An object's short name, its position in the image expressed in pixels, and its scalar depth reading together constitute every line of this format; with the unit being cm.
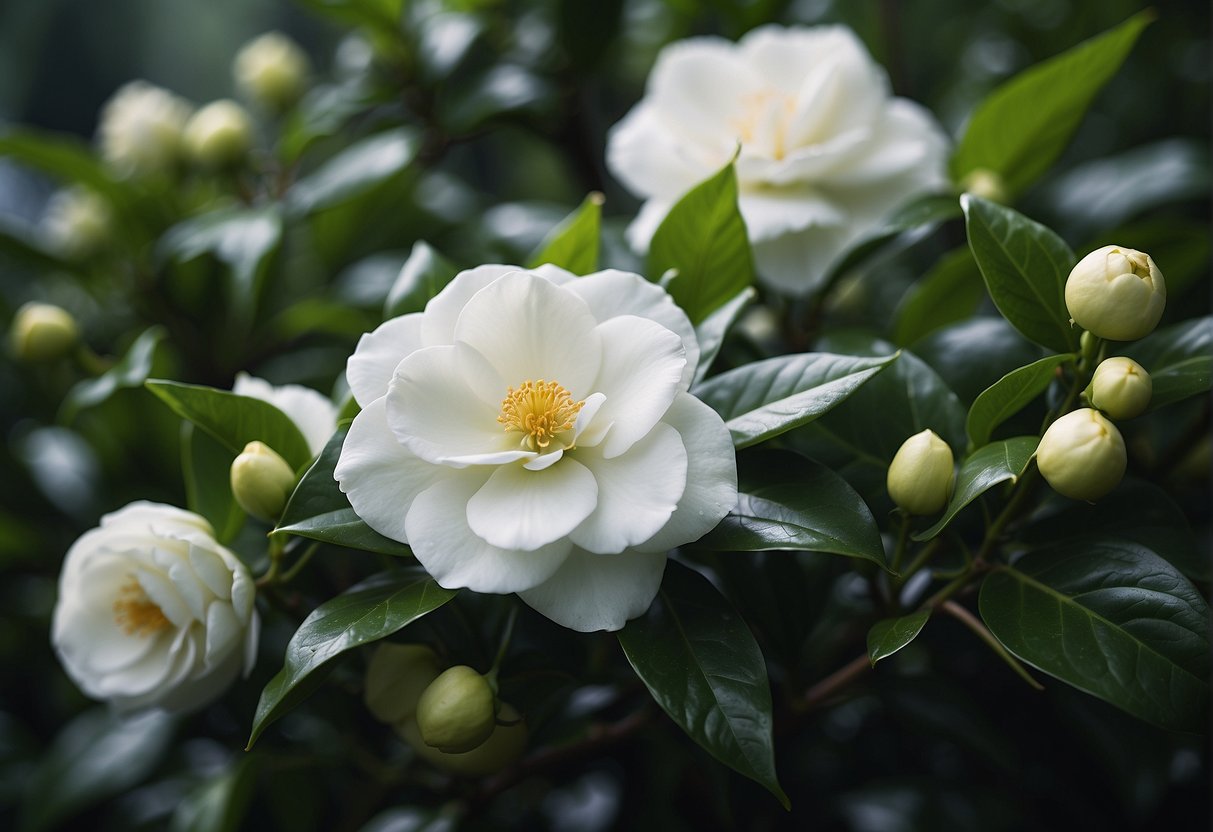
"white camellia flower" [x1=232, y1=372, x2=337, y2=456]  65
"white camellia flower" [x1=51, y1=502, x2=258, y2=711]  59
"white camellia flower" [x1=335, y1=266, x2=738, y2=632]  51
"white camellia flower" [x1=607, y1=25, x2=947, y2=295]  76
